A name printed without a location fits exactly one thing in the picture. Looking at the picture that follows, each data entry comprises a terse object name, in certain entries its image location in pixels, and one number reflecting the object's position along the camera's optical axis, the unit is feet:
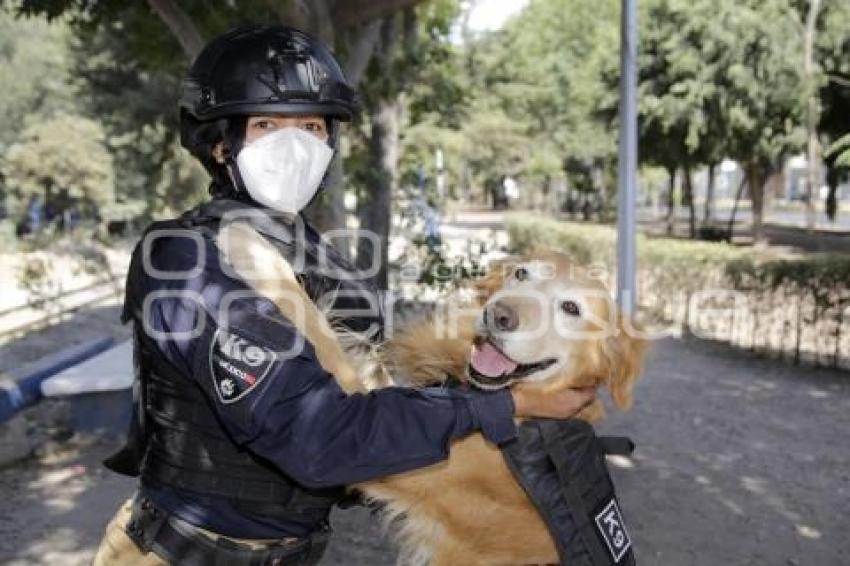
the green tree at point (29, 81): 123.44
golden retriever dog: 5.55
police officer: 4.88
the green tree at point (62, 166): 86.69
